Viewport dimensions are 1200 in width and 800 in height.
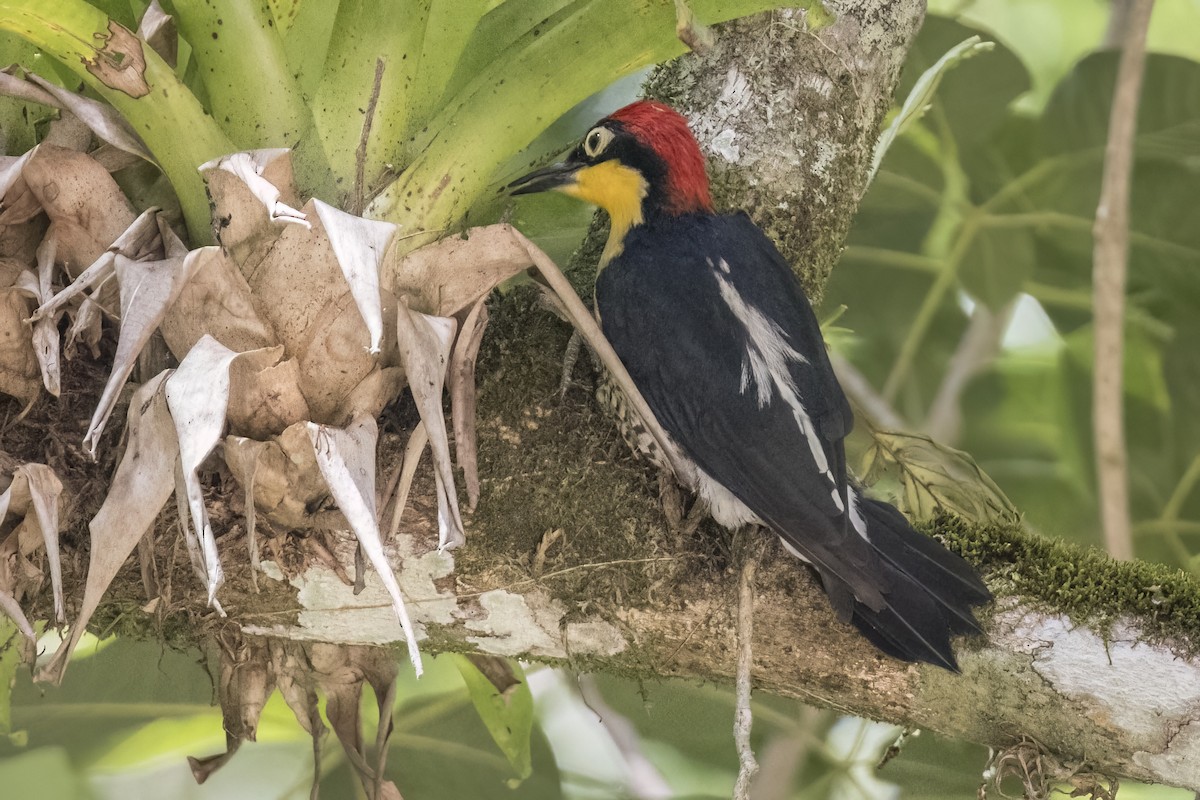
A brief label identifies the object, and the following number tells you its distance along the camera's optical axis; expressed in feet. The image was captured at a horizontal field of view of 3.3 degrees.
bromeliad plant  16.20
